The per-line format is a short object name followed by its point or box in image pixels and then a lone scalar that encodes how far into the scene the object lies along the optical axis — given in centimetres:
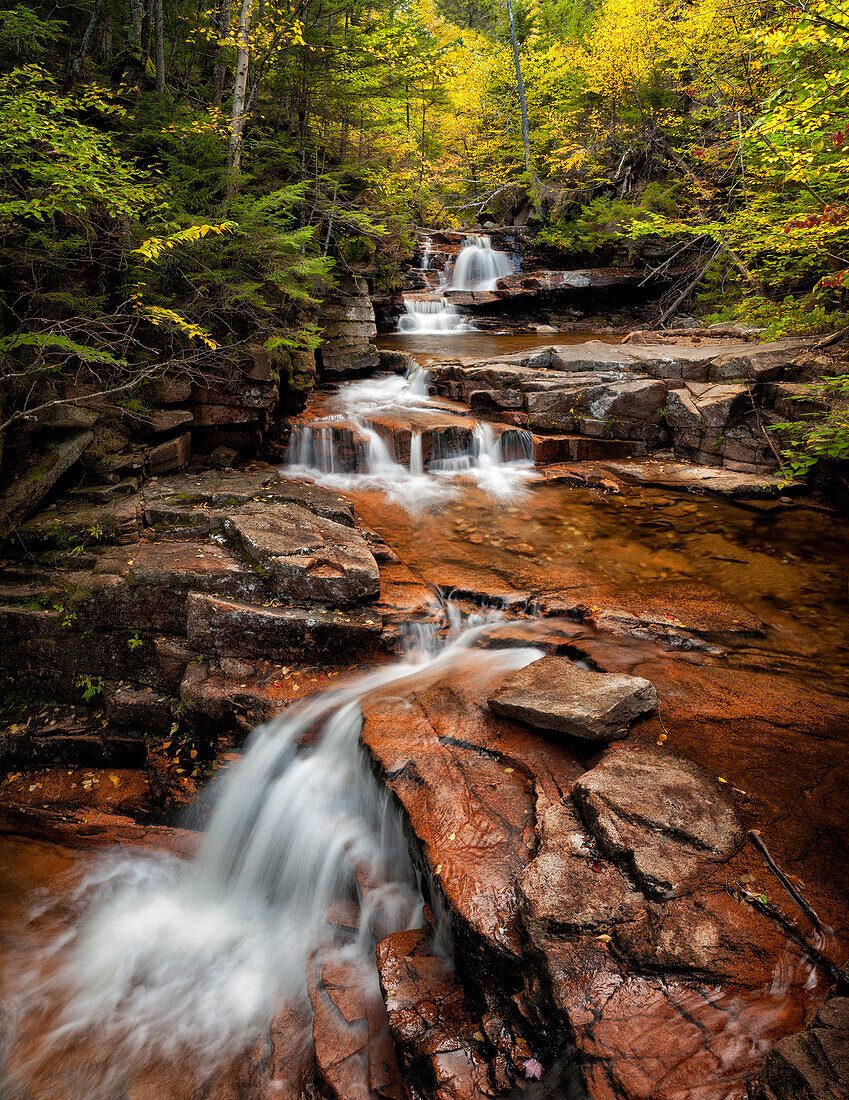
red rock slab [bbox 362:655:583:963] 272
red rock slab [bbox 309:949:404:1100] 262
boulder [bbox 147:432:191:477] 688
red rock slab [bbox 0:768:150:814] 478
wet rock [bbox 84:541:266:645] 507
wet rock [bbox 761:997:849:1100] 167
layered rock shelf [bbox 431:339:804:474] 901
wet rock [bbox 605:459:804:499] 832
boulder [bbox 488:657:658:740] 353
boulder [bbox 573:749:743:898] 261
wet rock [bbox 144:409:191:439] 682
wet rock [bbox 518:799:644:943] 244
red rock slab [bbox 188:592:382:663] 497
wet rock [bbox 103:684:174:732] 503
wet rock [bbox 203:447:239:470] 773
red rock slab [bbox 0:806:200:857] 449
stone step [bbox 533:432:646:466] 998
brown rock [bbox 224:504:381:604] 527
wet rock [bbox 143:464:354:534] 593
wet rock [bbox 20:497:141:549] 539
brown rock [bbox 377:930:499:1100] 229
